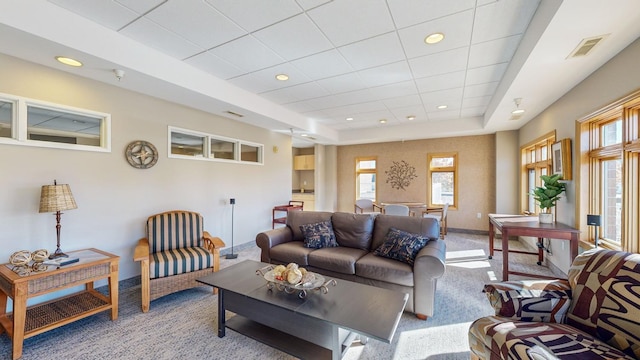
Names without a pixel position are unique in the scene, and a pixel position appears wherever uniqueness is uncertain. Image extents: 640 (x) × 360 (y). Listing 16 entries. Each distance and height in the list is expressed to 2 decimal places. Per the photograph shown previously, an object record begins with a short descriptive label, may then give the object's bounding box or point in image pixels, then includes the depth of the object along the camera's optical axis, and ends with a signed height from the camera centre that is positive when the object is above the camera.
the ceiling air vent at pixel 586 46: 2.02 +1.10
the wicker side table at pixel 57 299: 1.94 -0.99
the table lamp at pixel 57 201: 2.36 -0.21
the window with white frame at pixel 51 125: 2.44 +0.55
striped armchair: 2.64 -0.87
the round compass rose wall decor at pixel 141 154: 3.27 +0.31
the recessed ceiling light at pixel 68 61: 2.40 +1.11
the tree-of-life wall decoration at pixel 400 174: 6.83 +0.14
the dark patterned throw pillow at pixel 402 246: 2.67 -0.71
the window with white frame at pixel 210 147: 3.90 +0.54
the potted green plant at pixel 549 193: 3.29 -0.17
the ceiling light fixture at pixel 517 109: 3.52 +1.08
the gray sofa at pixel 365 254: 2.42 -0.86
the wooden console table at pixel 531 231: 2.91 -0.60
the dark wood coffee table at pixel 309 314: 1.62 -0.89
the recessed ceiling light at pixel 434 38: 2.44 +1.36
